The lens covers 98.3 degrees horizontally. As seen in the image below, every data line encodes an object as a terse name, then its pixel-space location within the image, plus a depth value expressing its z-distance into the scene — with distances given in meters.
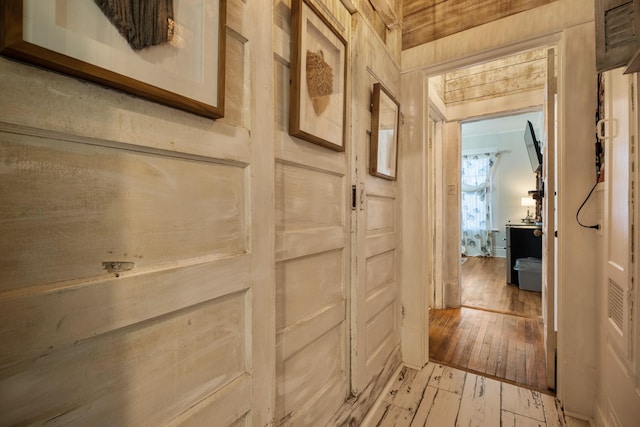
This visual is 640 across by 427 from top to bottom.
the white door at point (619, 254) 0.99
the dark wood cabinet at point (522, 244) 4.26
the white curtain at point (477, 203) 6.65
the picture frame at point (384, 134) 1.54
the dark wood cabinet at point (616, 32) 0.79
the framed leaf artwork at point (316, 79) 0.98
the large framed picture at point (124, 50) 0.40
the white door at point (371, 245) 1.39
